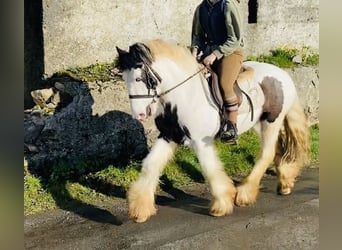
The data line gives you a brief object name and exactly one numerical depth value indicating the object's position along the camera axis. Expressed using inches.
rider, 146.9
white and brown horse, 138.4
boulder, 178.5
